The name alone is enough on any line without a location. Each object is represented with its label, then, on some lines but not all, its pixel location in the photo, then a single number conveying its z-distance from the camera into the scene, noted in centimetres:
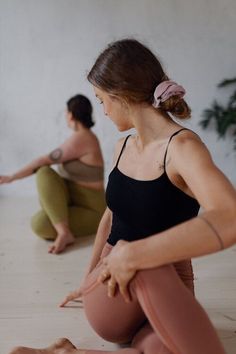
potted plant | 318
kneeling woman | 103
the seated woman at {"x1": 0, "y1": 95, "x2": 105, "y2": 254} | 246
